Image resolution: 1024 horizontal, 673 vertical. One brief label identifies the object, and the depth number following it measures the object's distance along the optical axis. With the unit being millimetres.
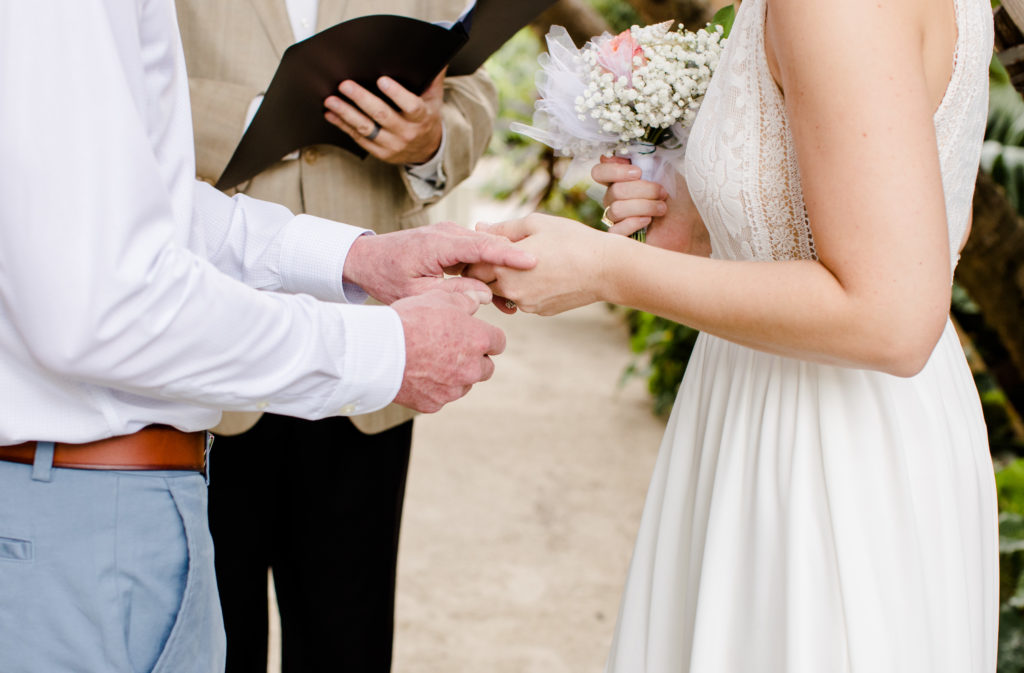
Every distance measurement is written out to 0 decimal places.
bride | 1101
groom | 971
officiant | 1953
